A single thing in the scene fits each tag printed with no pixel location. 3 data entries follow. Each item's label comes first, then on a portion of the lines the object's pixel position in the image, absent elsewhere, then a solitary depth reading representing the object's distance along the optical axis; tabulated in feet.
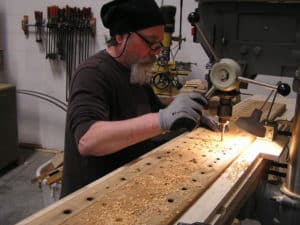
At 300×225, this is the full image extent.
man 3.94
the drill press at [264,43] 3.70
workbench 2.85
